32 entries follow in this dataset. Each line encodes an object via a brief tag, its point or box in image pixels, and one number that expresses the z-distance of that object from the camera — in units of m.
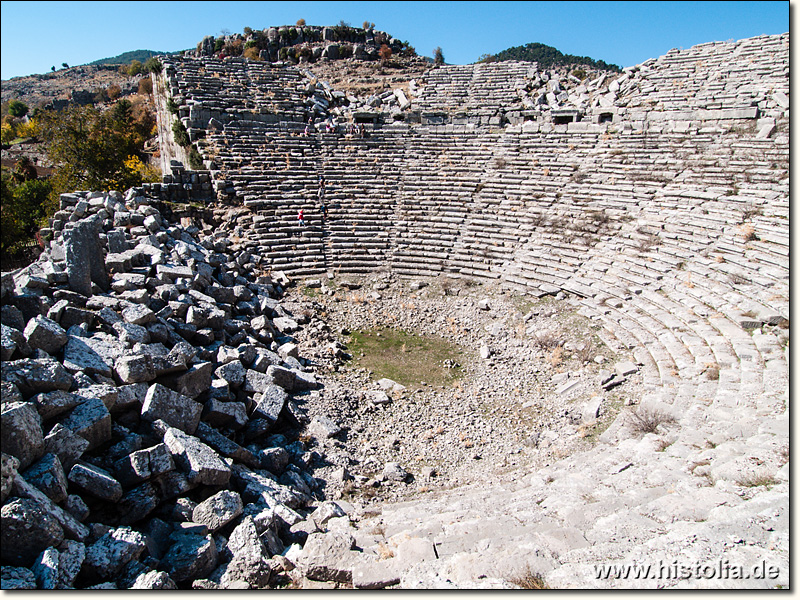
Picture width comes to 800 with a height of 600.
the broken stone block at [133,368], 5.98
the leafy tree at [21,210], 23.27
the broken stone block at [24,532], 3.68
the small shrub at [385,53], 38.25
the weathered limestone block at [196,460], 5.15
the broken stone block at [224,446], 6.09
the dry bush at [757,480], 4.92
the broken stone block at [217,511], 4.76
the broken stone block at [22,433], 4.14
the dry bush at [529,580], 3.72
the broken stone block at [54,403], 4.77
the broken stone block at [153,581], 3.75
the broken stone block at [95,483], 4.49
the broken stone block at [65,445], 4.57
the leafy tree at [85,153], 22.36
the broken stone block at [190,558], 4.11
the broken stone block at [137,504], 4.63
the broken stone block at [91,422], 4.91
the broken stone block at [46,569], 3.57
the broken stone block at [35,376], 4.84
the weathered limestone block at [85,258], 8.22
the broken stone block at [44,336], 5.84
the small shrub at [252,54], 40.00
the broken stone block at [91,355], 5.82
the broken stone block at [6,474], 3.74
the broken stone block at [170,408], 5.68
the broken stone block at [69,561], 3.68
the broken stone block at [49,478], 4.16
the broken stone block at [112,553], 3.88
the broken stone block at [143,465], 4.82
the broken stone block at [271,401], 7.32
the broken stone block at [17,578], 3.47
